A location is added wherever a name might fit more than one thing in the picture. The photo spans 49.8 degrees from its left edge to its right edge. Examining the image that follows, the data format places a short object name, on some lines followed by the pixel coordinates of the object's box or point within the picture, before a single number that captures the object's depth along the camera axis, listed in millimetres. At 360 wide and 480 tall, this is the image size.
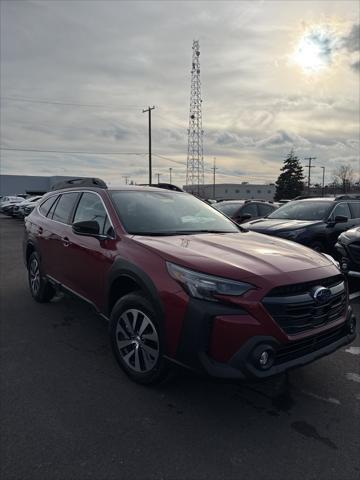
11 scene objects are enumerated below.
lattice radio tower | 52188
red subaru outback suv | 2625
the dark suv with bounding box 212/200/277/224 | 11688
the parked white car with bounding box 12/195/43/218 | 26391
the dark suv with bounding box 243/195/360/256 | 8016
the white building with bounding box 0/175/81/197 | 71562
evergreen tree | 67625
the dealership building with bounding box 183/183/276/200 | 109688
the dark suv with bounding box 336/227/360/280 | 6238
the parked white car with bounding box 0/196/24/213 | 29631
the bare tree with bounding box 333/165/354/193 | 72575
